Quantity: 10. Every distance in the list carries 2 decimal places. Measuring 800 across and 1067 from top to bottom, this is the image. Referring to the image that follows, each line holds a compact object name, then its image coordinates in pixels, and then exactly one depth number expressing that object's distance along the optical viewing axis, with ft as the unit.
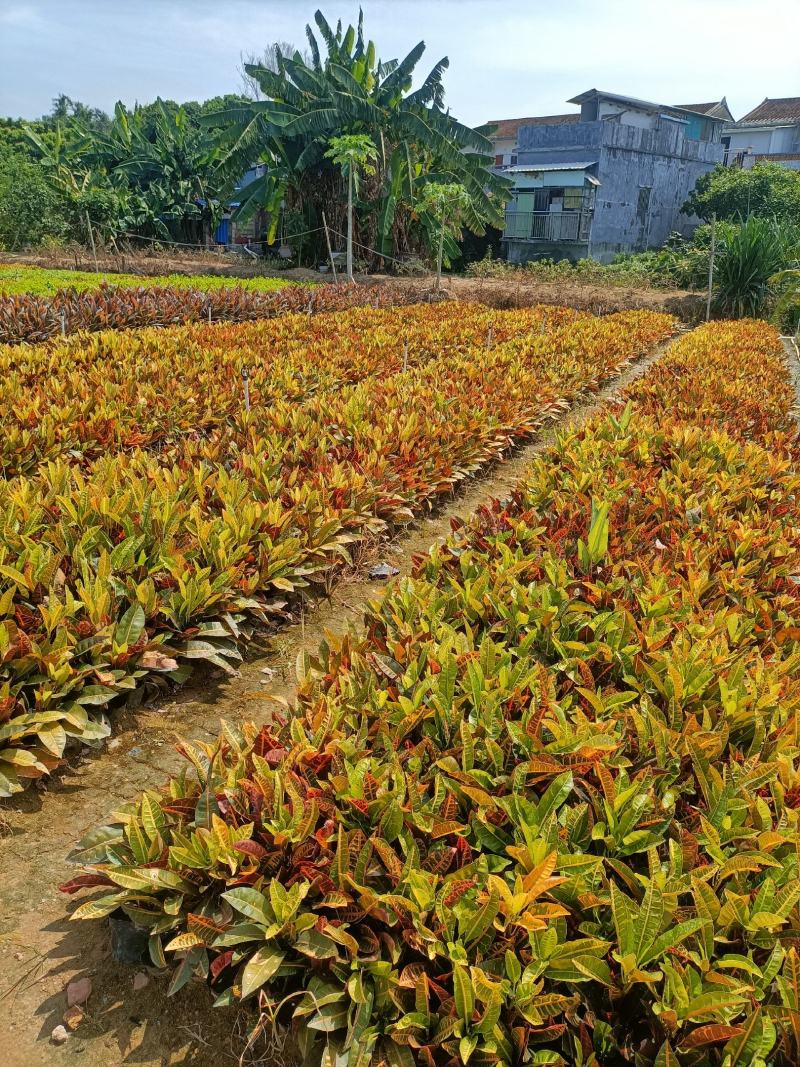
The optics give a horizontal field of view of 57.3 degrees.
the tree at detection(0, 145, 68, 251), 94.22
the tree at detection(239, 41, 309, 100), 70.48
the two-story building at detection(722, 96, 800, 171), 155.84
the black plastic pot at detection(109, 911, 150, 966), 6.63
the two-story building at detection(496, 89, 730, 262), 94.89
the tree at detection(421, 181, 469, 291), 67.62
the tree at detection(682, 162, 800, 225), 92.79
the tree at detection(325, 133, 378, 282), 66.18
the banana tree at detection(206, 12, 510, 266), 72.49
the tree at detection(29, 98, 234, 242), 93.15
